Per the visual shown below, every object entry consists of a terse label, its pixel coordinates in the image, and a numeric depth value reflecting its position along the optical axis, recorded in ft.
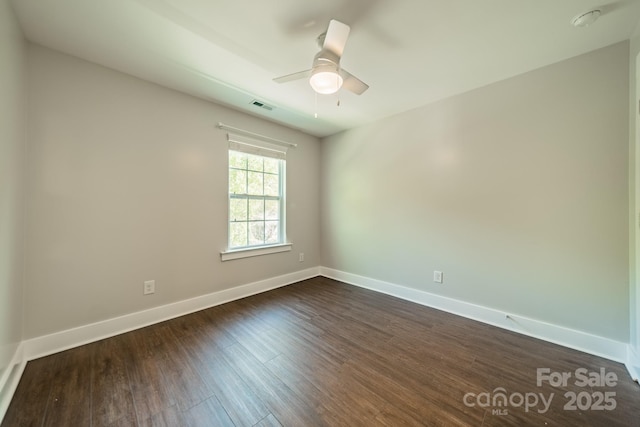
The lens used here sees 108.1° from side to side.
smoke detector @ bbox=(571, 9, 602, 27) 4.94
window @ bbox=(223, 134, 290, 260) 10.02
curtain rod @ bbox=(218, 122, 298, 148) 9.34
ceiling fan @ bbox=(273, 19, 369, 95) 4.74
